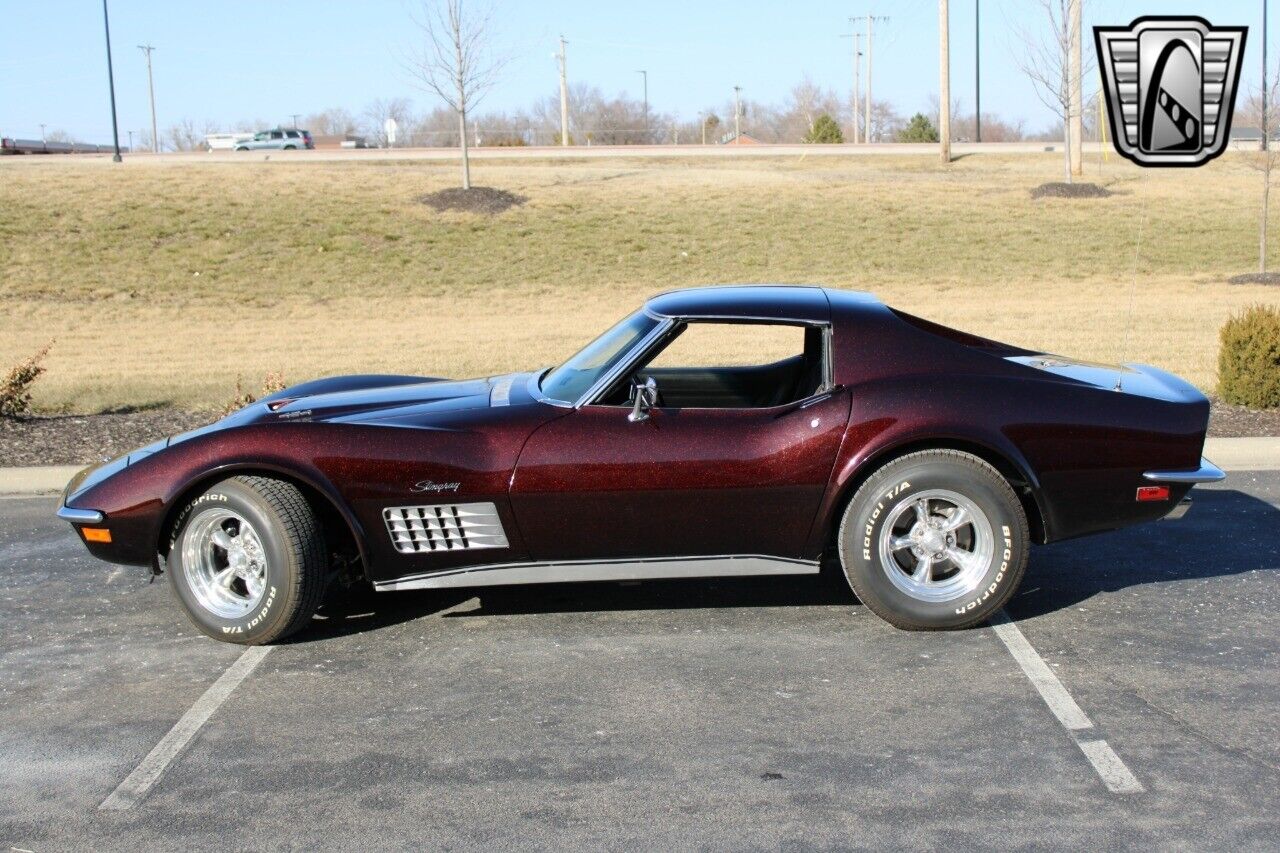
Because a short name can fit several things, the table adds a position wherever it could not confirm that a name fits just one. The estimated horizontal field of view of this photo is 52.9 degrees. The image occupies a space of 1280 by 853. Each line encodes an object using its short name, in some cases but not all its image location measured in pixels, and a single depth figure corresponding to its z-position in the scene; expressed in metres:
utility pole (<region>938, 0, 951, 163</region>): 34.50
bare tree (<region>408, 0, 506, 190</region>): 30.22
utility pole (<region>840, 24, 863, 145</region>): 75.72
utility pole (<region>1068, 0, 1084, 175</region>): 30.06
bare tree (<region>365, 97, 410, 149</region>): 86.72
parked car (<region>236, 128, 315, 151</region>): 57.70
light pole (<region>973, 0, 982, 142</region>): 61.53
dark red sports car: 5.17
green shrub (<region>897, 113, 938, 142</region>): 55.94
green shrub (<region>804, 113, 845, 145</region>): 53.50
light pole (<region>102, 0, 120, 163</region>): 40.70
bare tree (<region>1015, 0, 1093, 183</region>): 30.33
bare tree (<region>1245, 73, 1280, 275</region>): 24.03
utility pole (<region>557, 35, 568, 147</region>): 55.63
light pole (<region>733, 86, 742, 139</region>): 83.55
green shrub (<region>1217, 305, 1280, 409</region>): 10.00
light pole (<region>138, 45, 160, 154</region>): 87.95
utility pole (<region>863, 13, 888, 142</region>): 62.03
